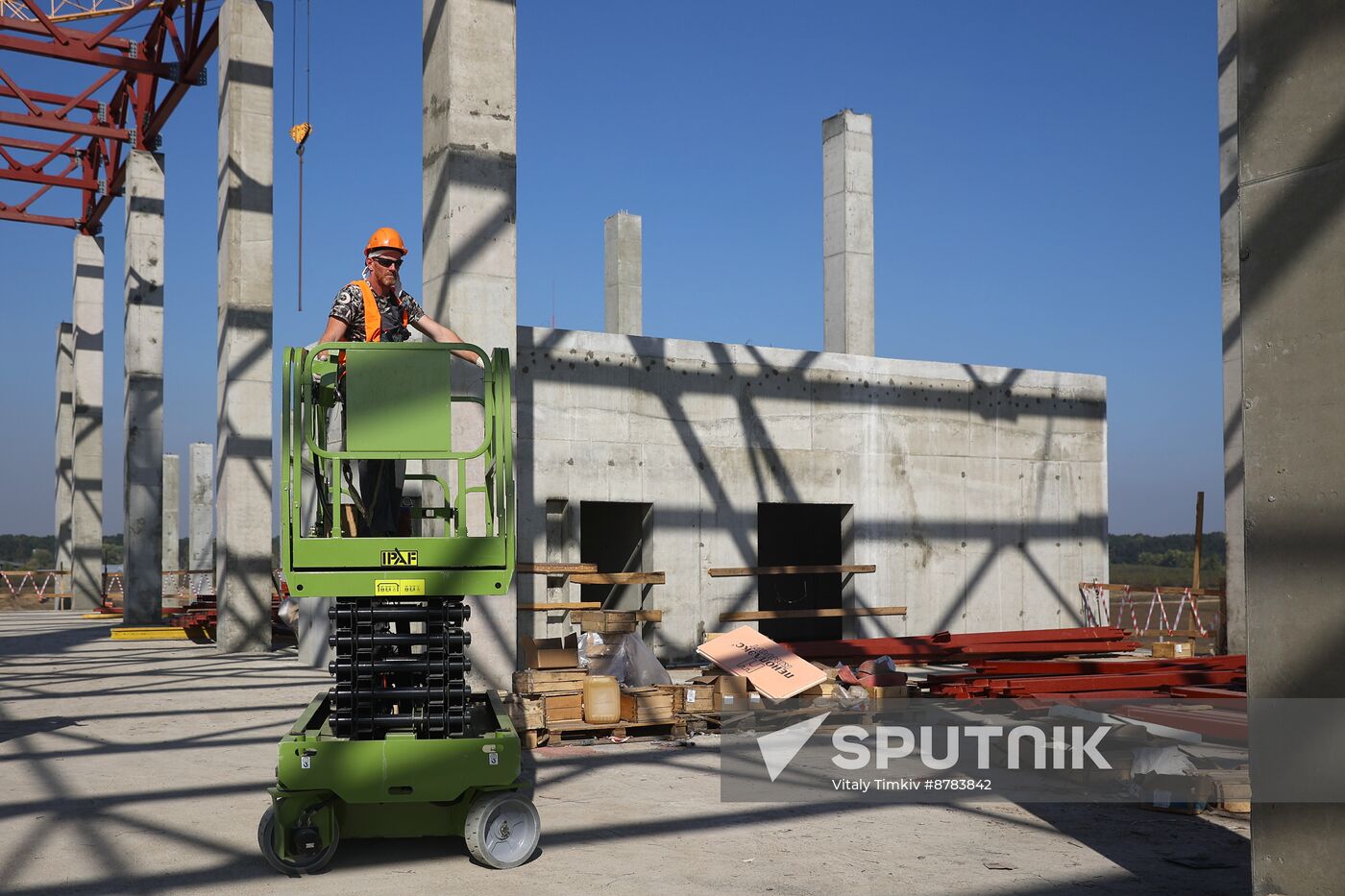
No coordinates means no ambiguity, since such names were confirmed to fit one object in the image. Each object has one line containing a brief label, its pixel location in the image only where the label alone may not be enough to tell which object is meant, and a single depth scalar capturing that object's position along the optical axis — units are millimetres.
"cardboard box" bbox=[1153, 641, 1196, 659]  17203
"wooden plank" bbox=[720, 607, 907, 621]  17203
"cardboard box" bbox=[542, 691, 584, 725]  10242
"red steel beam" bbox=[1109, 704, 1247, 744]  9062
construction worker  6629
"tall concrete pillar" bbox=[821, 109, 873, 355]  23438
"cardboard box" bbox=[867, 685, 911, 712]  11281
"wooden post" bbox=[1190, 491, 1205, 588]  20859
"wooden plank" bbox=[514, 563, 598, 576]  14266
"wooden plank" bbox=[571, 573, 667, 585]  14648
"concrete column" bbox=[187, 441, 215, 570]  42562
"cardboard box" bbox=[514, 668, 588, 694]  10359
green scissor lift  6051
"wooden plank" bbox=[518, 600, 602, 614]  13719
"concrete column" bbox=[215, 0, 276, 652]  19359
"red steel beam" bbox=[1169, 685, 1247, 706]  10492
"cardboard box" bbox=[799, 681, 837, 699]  11398
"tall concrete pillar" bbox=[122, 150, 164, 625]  25688
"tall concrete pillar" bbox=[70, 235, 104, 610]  33750
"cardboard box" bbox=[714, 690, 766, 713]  11320
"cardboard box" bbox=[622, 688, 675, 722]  10531
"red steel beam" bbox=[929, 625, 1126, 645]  16375
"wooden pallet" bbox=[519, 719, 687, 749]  10164
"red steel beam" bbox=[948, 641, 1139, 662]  14695
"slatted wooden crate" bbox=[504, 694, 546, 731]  10125
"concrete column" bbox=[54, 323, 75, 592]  37719
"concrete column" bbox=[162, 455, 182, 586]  44250
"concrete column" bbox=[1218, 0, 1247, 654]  16688
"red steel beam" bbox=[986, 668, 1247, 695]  11267
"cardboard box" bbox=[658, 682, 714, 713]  11070
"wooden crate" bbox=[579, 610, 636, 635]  12227
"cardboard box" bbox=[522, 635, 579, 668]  10766
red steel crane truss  24594
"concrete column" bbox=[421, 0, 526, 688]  12391
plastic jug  10336
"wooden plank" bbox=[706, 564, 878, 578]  17031
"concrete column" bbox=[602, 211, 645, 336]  29125
